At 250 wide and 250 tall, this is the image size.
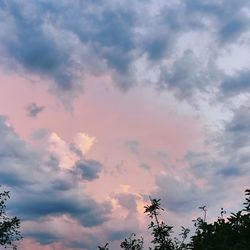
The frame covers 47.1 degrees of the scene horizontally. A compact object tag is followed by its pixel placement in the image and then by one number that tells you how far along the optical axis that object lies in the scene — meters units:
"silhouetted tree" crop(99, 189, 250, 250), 16.73
